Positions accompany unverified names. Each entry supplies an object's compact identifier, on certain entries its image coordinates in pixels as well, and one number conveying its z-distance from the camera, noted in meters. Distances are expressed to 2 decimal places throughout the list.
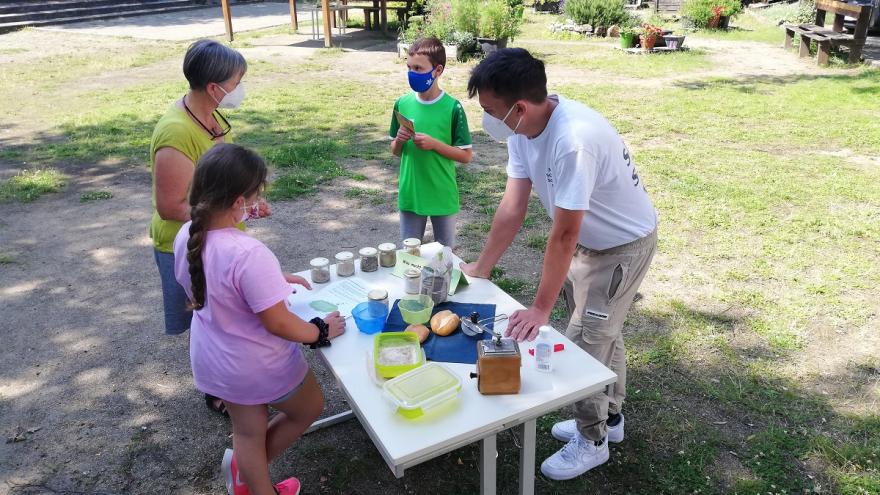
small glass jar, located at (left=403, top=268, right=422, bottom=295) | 2.69
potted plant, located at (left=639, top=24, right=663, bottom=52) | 12.91
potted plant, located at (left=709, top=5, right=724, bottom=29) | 15.71
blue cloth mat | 2.27
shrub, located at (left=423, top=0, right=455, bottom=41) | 12.26
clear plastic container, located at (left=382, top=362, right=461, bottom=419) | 1.93
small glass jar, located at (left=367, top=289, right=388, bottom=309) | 2.47
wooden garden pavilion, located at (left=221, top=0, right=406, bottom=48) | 13.41
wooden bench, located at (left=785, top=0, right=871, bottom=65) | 11.01
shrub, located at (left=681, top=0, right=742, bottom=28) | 15.77
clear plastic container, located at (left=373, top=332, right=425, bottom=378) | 2.12
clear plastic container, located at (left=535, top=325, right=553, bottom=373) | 2.16
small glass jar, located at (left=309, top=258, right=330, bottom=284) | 2.86
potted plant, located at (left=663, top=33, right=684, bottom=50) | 13.06
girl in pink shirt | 1.93
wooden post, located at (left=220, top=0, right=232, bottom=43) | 13.41
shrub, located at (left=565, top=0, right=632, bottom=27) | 15.09
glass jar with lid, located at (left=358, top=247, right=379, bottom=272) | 2.93
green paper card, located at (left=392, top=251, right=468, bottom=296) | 2.76
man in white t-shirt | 2.17
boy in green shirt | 3.39
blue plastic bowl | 2.40
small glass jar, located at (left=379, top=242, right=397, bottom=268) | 2.95
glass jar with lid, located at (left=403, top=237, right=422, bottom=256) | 3.01
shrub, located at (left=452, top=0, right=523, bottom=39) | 12.00
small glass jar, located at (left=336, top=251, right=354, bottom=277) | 2.89
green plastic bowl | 2.45
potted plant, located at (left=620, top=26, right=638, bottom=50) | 13.10
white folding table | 1.87
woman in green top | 2.57
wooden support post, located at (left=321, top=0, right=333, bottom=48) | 13.10
